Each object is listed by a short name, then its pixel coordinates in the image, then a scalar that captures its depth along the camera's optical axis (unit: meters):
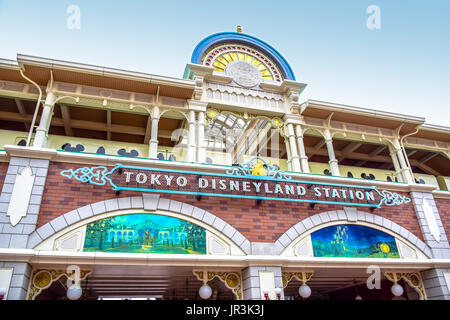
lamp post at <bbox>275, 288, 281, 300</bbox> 9.08
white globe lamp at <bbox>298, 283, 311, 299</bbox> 10.03
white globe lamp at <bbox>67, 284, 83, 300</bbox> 8.40
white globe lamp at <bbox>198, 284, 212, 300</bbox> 9.16
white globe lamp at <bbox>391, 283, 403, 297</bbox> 10.90
